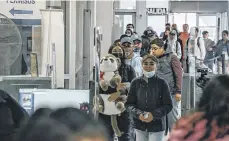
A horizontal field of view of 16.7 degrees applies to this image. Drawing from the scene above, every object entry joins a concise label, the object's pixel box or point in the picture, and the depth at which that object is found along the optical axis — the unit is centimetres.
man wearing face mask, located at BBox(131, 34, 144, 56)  1295
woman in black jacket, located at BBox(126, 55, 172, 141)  883
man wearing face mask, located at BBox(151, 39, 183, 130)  1095
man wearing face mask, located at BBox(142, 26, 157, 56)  1501
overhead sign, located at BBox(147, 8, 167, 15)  2625
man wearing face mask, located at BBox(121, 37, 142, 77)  1098
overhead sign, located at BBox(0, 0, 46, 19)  1073
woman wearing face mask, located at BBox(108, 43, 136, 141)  984
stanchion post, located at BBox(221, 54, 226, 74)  1237
